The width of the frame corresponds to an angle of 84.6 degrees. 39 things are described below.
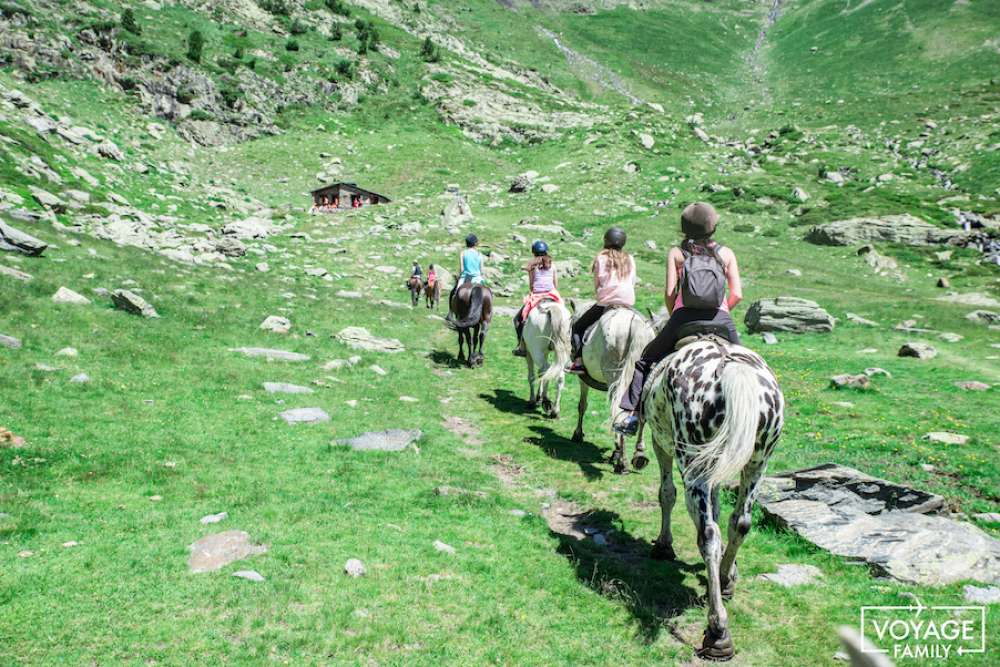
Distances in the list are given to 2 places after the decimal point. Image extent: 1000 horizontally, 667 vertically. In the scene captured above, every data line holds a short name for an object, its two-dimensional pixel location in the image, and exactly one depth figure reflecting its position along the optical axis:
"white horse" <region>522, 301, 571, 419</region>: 13.08
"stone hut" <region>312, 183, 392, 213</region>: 54.88
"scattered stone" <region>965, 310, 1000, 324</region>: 24.03
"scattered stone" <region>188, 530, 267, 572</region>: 6.16
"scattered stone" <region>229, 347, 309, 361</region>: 15.09
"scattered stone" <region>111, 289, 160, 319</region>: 15.71
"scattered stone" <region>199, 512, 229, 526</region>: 7.08
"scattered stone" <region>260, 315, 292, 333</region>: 17.91
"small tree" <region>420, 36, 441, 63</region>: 98.44
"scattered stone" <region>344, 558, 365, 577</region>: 6.23
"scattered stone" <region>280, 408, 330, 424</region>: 11.31
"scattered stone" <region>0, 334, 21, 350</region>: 11.50
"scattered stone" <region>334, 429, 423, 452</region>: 10.43
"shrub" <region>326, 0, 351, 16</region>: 100.68
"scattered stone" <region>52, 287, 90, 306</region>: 14.94
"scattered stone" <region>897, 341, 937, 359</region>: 19.22
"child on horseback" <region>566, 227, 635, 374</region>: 10.89
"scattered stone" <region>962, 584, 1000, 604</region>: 6.11
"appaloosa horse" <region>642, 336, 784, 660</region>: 5.64
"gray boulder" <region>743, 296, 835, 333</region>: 23.64
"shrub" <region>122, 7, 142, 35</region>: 65.12
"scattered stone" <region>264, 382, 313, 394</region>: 12.79
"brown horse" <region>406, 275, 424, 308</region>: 29.45
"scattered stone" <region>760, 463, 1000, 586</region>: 6.67
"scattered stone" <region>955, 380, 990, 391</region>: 15.30
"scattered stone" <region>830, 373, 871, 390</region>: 15.77
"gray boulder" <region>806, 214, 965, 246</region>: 41.47
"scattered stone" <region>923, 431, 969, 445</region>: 11.35
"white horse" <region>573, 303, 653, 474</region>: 10.09
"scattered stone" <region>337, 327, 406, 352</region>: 18.38
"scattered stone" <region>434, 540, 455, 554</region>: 7.03
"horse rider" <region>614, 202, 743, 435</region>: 6.71
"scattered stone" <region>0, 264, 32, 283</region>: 15.29
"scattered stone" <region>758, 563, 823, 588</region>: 6.89
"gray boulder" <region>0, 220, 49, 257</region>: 17.48
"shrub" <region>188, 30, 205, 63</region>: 68.30
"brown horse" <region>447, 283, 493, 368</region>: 18.14
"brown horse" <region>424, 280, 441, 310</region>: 28.89
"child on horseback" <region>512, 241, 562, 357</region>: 14.29
